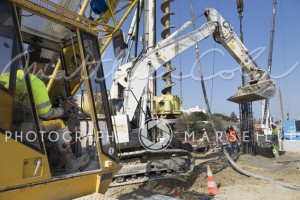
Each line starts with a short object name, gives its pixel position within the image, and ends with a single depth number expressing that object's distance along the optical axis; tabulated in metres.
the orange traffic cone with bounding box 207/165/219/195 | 5.27
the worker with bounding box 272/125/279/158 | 10.55
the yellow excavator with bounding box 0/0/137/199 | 2.25
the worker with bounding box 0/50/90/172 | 2.40
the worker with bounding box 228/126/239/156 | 10.46
